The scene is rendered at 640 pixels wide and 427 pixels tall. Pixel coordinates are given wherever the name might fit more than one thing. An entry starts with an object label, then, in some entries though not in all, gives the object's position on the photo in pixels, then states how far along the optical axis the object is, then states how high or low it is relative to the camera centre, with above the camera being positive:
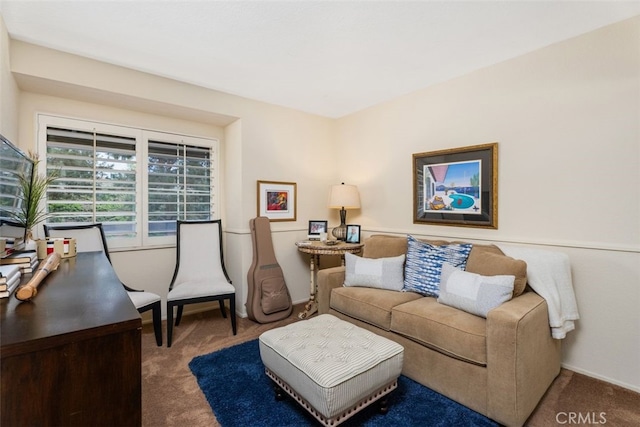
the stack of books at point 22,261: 1.34 -0.22
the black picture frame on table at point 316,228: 3.75 -0.19
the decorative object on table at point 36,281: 0.97 -0.25
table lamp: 3.55 +0.17
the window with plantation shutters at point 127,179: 2.75 +0.35
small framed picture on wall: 3.55 +0.15
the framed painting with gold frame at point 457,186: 2.64 +0.24
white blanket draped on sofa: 1.93 -0.49
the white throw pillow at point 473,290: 1.90 -0.52
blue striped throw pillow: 2.40 -0.42
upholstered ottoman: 1.50 -0.82
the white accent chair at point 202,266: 2.82 -0.56
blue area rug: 1.70 -1.17
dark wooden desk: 0.70 -0.38
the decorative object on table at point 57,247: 1.94 -0.22
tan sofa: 1.64 -0.82
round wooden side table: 3.21 -0.41
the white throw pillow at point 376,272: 2.62 -0.53
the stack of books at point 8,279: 1.03 -0.24
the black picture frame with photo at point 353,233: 3.60 -0.25
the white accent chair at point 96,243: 2.54 -0.27
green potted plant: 1.74 +0.06
